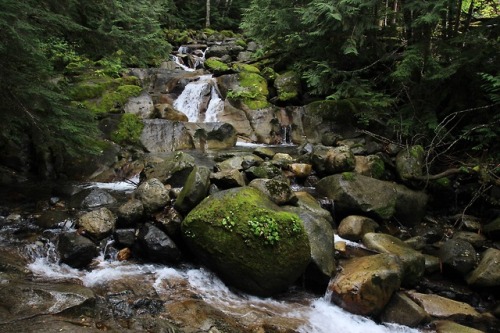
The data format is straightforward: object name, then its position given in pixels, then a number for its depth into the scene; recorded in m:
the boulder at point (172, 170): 7.95
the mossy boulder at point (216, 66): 16.69
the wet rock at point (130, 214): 6.30
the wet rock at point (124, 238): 6.06
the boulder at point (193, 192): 6.29
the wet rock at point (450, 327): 4.98
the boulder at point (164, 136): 11.18
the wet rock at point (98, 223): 6.07
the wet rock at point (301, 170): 9.12
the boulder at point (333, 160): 8.85
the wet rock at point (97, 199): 7.37
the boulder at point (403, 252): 5.97
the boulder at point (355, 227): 7.21
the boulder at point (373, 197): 7.89
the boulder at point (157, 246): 5.87
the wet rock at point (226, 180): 6.90
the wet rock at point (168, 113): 12.98
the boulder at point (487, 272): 5.86
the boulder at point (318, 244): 5.64
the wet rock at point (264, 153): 9.97
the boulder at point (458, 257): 6.32
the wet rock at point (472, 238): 7.14
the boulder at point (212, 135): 12.12
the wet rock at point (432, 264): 6.45
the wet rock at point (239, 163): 8.33
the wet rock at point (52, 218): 6.46
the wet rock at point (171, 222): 6.10
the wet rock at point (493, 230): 7.34
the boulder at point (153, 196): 6.47
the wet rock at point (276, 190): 6.72
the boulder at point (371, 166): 9.10
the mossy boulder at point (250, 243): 5.22
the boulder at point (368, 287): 5.20
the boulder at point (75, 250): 5.57
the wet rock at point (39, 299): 3.88
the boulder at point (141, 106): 12.29
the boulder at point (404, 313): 5.17
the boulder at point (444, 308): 5.38
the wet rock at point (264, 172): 7.99
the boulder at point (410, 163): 8.73
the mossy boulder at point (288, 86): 14.57
